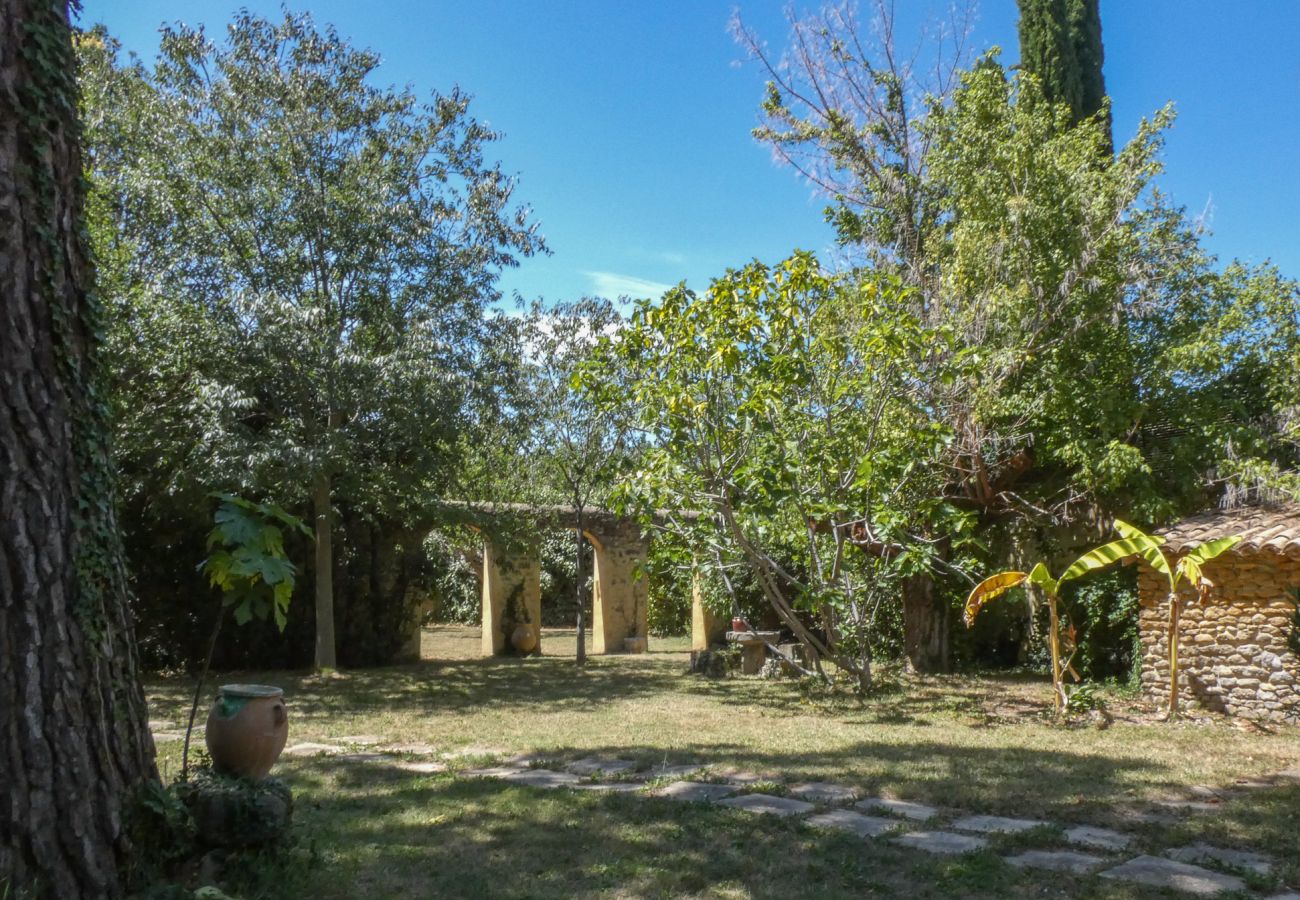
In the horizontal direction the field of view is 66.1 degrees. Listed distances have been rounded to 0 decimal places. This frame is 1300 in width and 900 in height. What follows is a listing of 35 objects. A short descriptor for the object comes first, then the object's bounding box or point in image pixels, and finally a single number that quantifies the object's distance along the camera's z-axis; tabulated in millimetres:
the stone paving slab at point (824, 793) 6176
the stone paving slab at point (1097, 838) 5051
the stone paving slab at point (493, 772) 7098
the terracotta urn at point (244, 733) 4773
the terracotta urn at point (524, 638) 18328
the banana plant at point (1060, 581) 9594
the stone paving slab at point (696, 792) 6266
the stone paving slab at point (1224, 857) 4664
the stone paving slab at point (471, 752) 7917
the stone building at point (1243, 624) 9422
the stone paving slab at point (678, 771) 7066
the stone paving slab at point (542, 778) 6797
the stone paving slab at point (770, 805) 5871
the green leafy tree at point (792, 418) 10148
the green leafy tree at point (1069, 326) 11656
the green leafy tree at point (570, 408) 15977
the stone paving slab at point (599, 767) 7184
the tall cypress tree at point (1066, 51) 15562
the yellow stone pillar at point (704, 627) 18688
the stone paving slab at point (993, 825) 5371
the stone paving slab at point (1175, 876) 4336
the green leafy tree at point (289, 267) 11961
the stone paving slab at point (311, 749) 8023
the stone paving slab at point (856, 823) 5402
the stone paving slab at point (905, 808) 5730
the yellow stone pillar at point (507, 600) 18328
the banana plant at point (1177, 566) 9172
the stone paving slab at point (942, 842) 4992
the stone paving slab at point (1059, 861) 4672
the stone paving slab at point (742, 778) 6773
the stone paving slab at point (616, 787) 6527
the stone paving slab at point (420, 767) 7223
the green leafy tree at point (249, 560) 4449
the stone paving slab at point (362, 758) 7707
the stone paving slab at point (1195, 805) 5855
